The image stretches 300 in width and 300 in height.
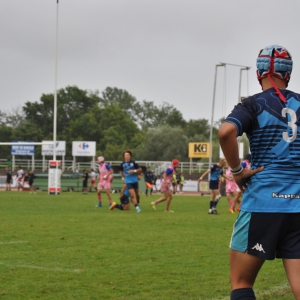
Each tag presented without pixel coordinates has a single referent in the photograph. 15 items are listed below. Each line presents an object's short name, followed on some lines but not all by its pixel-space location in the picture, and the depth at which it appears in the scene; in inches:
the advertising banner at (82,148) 3009.4
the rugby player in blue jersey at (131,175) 924.6
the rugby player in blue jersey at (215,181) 932.6
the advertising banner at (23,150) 2980.8
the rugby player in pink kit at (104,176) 1038.3
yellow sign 2915.8
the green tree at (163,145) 4018.2
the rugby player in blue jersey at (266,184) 179.2
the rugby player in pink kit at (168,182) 957.2
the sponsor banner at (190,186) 2322.8
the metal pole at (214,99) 2182.6
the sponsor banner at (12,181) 2304.4
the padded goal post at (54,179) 1660.9
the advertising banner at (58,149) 2955.0
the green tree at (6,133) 3931.6
